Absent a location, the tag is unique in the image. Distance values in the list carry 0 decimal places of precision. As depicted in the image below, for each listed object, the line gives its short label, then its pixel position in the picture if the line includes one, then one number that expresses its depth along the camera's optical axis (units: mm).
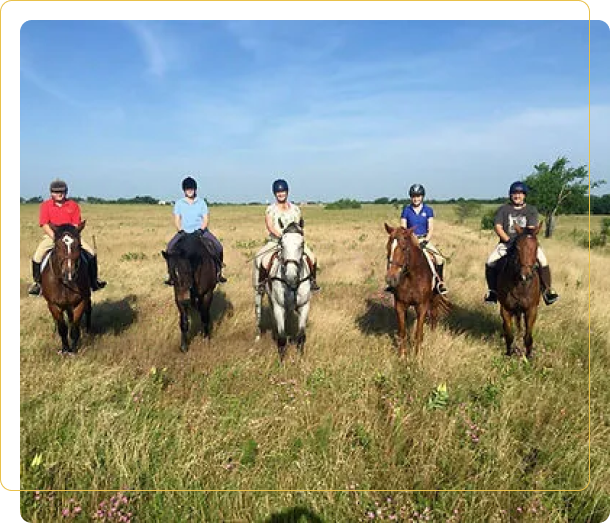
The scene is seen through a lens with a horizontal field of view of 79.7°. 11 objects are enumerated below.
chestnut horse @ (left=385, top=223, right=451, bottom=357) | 6461
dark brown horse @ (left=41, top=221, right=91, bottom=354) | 6566
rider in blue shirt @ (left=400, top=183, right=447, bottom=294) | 8055
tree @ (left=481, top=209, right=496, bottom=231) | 46562
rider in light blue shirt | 8625
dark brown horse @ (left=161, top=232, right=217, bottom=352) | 7293
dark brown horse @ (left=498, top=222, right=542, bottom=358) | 6344
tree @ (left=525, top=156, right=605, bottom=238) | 39000
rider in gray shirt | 7336
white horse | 6609
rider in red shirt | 7504
